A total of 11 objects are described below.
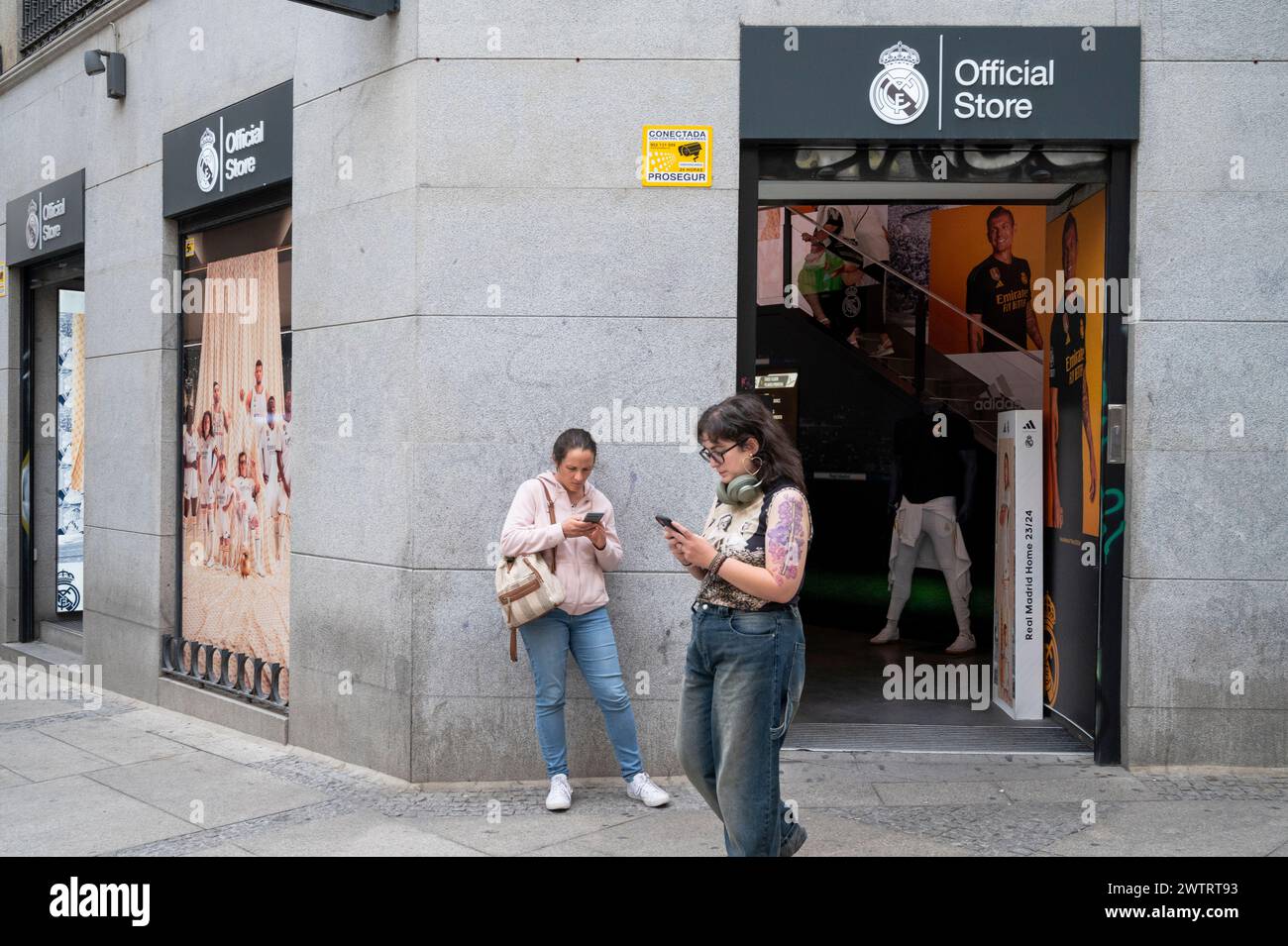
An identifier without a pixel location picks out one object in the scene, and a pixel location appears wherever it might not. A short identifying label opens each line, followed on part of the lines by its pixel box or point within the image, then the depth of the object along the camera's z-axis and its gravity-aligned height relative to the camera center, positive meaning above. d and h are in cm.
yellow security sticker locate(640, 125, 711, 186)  608 +158
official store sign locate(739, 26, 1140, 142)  611 +202
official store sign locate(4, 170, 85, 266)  923 +195
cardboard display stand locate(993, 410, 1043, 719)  716 -65
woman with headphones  386 -57
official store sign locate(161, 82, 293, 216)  708 +196
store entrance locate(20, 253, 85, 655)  1043 -3
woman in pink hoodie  564 -84
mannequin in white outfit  913 -36
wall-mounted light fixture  847 +283
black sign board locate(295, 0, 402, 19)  601 +235
